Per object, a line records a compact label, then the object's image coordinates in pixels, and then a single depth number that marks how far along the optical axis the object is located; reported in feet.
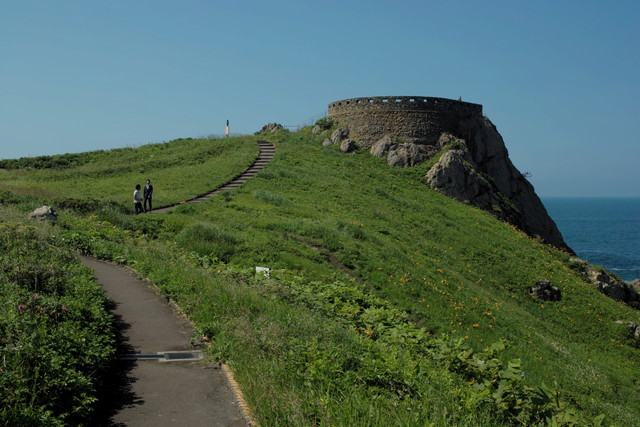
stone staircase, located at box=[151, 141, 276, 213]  100.48
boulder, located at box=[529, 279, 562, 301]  87.30
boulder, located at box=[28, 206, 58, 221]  61.93
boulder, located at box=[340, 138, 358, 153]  159.84
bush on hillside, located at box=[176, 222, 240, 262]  61.32
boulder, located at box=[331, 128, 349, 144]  165.58
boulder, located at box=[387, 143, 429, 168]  152.56
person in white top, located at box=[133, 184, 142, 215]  85.87
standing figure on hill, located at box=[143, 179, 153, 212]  89.86
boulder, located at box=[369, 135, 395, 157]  156.25
